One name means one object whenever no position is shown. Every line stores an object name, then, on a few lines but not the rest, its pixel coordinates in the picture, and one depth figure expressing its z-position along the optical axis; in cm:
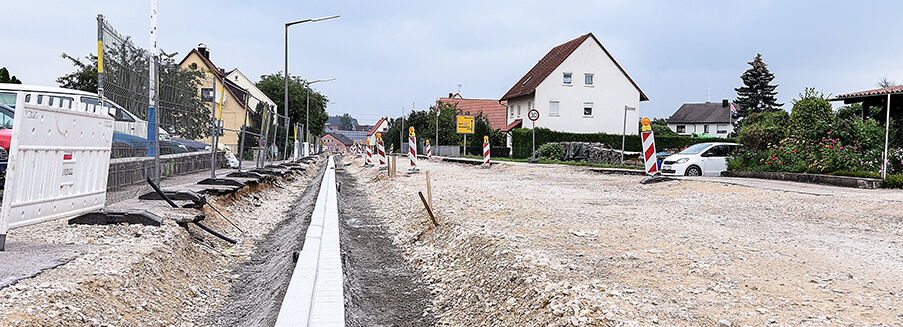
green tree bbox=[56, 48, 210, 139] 832
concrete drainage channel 448
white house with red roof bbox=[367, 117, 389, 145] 17862
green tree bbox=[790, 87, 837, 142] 1630
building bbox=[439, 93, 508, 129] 6762
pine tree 7088
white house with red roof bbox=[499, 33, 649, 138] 4931
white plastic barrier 503
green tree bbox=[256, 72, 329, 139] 8150
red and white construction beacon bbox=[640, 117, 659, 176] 1570
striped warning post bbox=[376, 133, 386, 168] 2582
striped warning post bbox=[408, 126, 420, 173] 2364
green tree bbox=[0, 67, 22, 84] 2975
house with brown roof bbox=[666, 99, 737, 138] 9317
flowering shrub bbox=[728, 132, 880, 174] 1516
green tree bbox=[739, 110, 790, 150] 1875
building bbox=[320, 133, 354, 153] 18486
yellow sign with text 4884
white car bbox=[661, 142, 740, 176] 1939
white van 603
